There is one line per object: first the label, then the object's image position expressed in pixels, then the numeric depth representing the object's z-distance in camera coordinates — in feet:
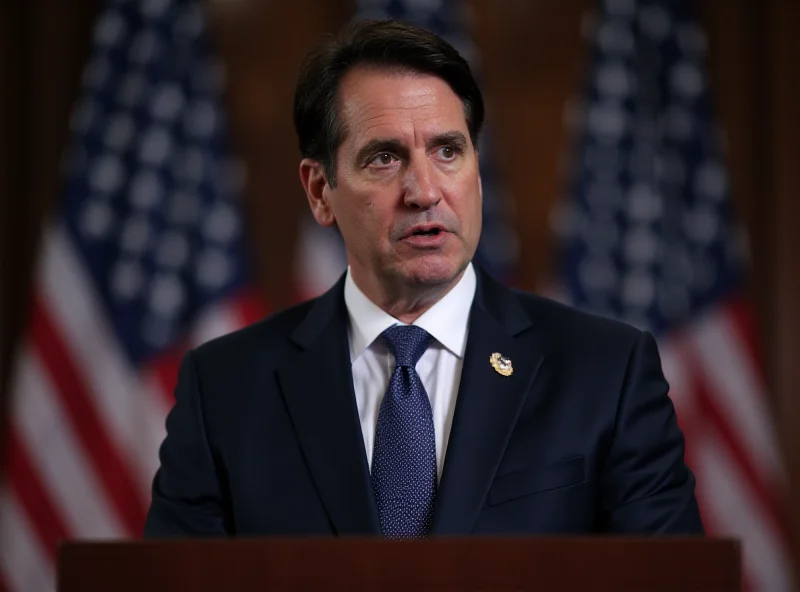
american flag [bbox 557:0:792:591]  18.05
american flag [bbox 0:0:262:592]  18.32
